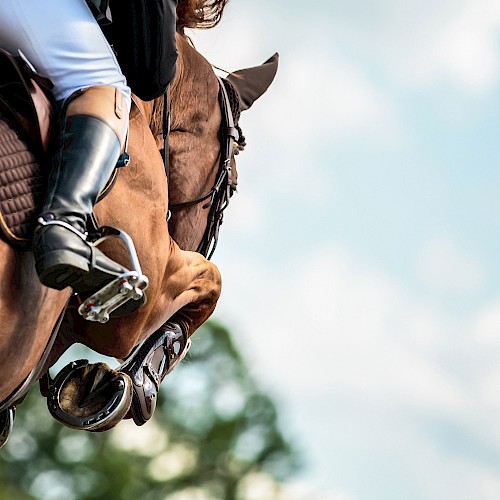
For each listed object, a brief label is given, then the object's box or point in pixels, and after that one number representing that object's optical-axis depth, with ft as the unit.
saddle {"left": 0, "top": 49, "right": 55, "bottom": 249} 28.45
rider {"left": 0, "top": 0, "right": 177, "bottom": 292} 28.12
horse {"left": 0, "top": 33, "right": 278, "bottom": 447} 29.22
